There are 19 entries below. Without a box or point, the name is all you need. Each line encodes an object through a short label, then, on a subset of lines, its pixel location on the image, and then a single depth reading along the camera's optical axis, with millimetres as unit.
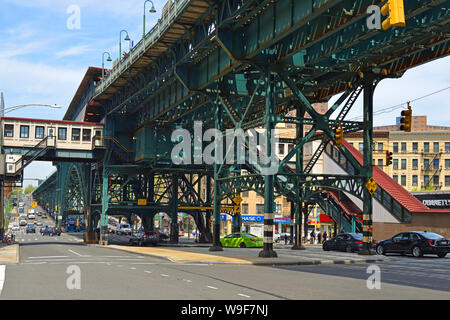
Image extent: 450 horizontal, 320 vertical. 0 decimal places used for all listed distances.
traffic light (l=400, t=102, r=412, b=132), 27344
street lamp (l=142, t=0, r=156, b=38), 37750
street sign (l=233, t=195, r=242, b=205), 42688
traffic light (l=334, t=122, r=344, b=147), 31828
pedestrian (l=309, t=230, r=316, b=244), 68612
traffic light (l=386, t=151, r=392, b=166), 32334
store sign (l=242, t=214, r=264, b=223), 98000
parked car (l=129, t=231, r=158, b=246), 54562
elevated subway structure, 27016
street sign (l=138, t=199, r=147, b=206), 62125
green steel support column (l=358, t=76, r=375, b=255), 35125
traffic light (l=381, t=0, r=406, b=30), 11953
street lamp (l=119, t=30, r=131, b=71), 51812
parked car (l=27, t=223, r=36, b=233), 113000
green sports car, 51062
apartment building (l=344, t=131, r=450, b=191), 100250
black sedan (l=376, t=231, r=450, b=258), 35812
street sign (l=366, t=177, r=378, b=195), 35312
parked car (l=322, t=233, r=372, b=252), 42125
